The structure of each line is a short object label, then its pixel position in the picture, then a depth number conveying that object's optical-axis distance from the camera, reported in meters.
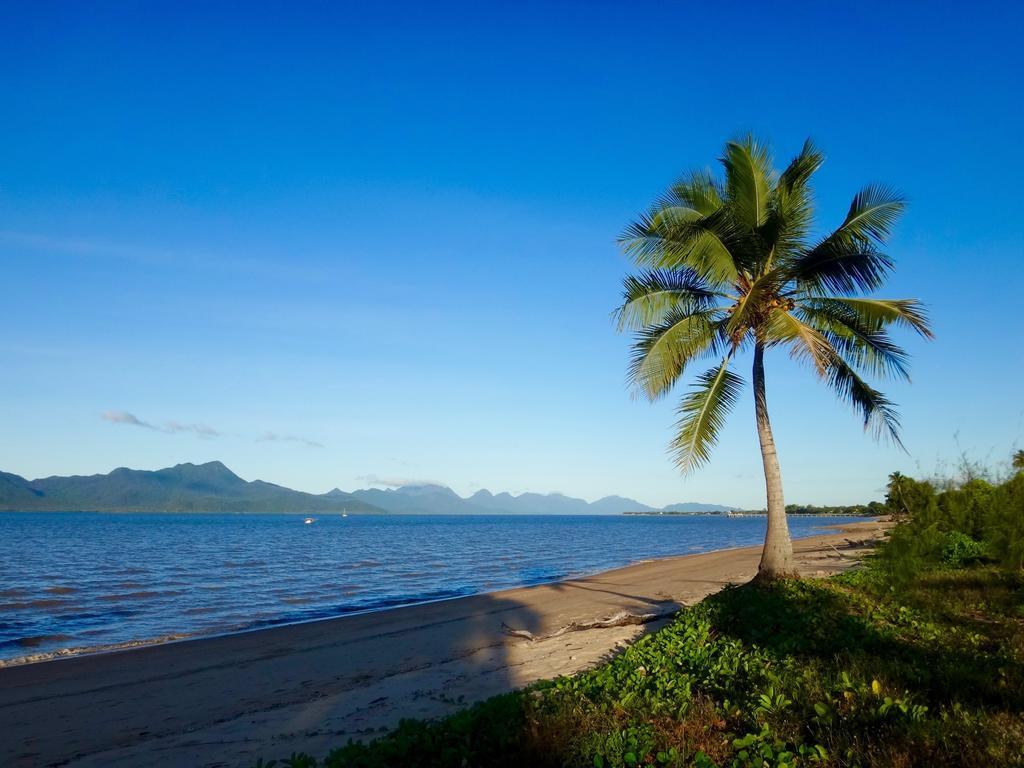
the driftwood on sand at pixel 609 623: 13.88
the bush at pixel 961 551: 16.77
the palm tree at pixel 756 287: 13.62
